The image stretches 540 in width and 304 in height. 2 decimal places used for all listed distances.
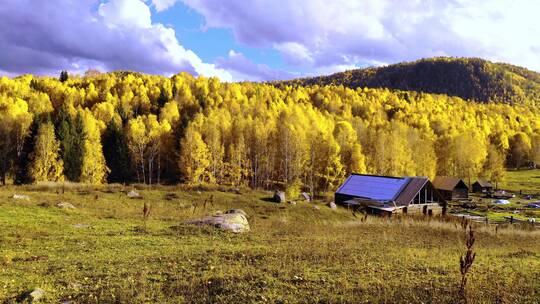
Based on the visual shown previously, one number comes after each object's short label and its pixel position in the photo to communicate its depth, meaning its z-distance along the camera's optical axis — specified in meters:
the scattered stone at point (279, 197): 47.81
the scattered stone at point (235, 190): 52.43
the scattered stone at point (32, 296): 11.75
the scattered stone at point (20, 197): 34.06
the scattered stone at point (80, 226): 25.94
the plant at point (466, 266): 9.80
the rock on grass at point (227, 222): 27.27
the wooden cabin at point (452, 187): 85.94
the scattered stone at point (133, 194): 44.72
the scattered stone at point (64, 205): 32.57
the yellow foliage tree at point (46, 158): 68.25
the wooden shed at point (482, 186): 99.62
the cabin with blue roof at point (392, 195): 51.70
